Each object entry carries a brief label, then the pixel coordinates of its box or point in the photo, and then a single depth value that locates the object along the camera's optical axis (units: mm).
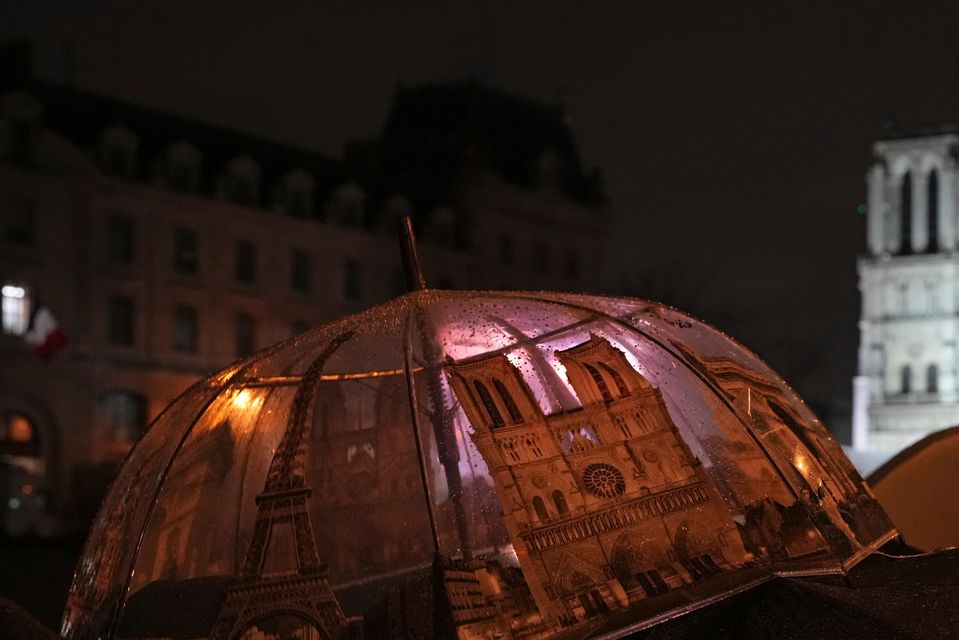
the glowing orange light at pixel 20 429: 40969
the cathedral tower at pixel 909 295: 97250
